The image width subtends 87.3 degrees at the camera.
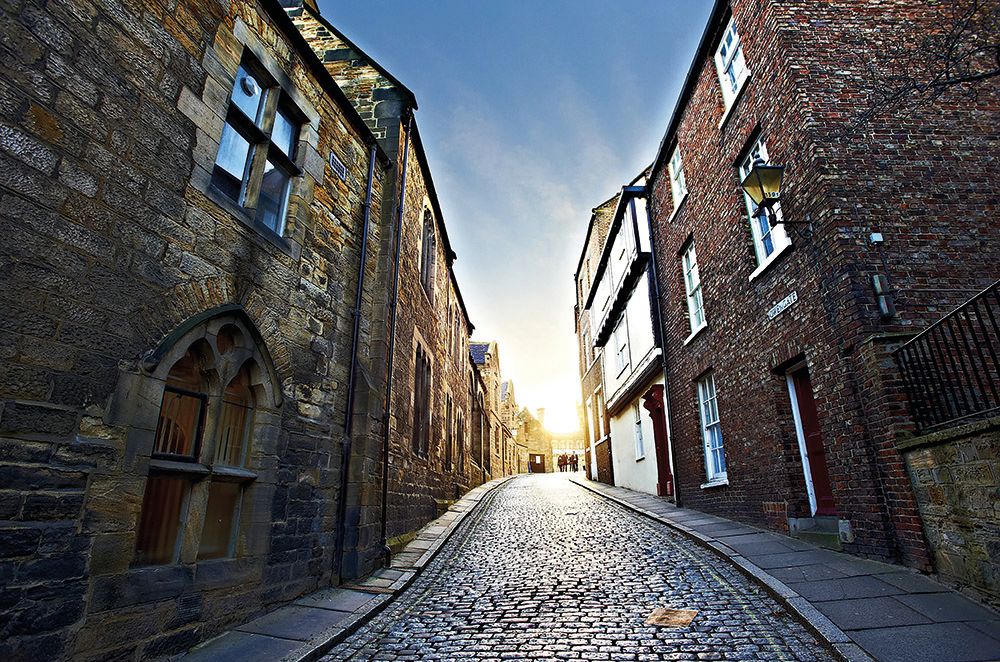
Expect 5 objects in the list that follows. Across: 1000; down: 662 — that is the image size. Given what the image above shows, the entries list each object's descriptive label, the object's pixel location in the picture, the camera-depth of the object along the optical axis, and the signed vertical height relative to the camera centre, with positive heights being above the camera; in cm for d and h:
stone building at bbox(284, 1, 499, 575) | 764 +328
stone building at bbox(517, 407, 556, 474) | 5523 +486
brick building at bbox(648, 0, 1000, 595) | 616 +298
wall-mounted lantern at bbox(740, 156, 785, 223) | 747 +417
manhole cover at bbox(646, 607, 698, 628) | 477 -117
